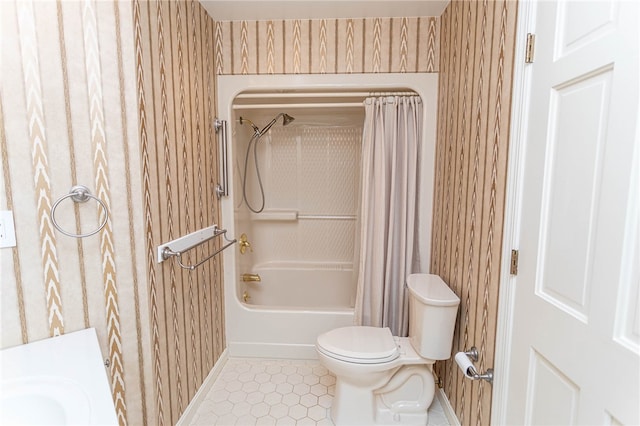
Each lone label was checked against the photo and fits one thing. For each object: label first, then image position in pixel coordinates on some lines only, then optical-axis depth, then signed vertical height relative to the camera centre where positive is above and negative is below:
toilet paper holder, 1.22 -0.78
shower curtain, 2.03 -0.15
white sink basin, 0.87 -0.63
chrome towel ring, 1.05 -0.08
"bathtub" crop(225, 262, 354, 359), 2.18 -1.06
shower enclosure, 2.78 -0.22
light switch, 0.97 -0.17
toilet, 1.53 -0.93
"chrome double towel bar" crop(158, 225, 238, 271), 1.39 -0.34
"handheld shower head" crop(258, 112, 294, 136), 2.65 +0.51
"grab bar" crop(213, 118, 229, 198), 2.05 +0.14
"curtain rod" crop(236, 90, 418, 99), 2.04 +0.58
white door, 0.68 -0.12
